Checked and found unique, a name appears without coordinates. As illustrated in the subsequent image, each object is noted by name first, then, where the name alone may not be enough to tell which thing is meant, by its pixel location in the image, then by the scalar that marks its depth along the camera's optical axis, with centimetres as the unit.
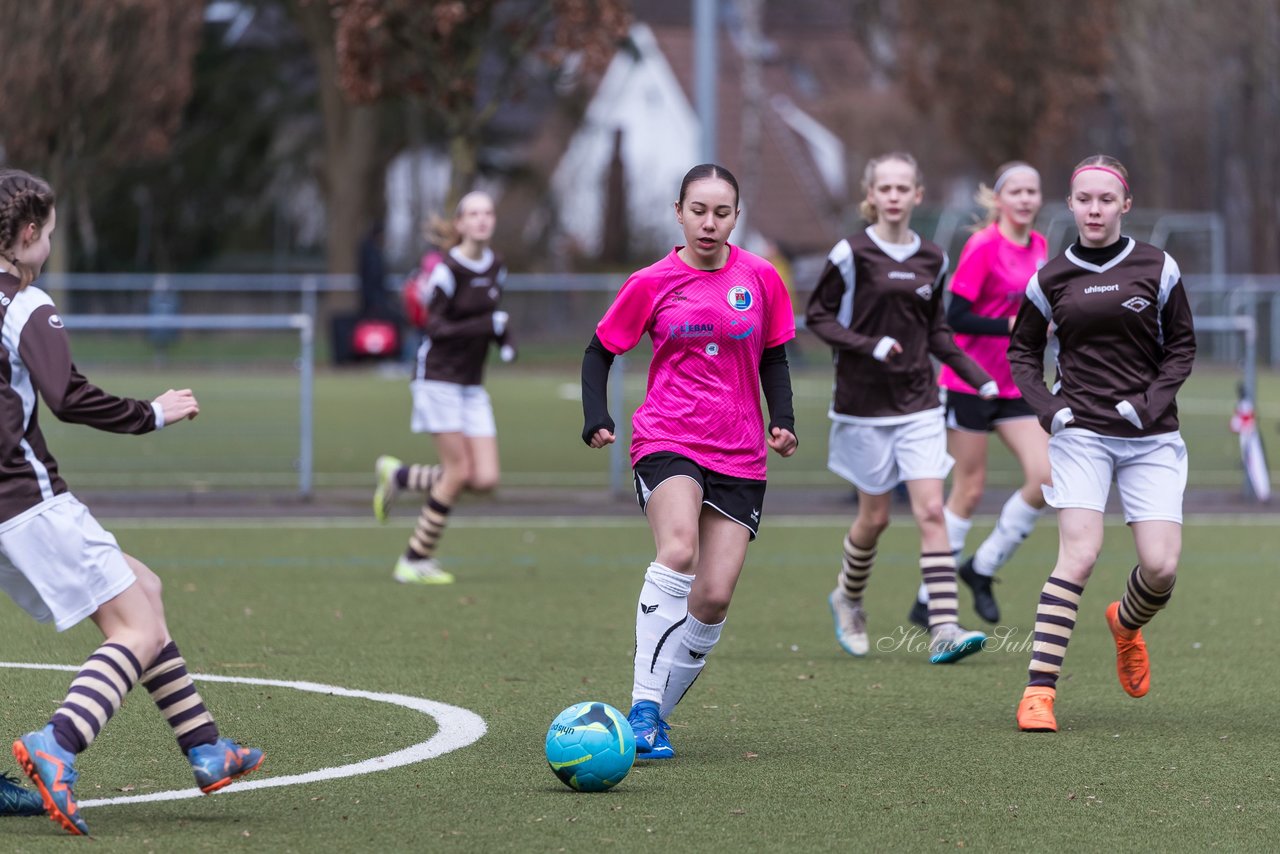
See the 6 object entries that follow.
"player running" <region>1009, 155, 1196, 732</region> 1465
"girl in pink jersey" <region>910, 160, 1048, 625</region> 1941
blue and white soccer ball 1229
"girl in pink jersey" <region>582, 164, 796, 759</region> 1343
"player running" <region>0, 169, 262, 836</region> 1090
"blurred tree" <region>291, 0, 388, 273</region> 8106
